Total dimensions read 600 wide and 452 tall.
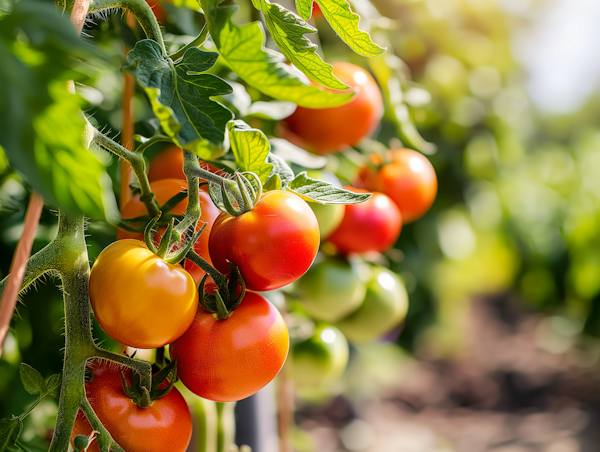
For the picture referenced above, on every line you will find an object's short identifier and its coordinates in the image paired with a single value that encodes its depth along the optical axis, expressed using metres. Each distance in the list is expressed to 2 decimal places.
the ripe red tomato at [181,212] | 0.35
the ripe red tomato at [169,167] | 0.47
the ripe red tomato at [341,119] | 0.55
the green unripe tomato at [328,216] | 0.55
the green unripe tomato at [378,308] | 0.69
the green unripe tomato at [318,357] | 0.70
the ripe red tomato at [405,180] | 0.62
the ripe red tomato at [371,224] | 0.57
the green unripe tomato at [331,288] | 0.63
